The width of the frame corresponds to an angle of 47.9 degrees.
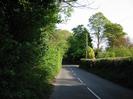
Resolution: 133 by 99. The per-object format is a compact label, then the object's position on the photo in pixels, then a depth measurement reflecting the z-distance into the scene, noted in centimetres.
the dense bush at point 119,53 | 3019
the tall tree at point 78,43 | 4955
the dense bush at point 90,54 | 3991
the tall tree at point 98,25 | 4749
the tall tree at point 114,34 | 4713
